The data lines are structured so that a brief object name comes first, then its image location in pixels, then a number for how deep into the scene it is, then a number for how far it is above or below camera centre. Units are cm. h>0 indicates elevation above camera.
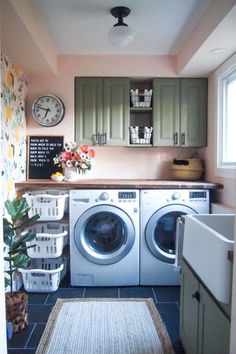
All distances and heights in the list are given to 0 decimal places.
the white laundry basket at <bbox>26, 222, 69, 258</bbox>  257 -73
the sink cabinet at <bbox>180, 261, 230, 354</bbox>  109 -70
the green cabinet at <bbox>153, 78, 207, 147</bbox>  308 +63
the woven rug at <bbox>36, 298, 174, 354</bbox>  179 -115
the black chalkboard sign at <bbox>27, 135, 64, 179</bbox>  312 +13
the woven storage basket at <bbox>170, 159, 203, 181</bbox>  303 -4
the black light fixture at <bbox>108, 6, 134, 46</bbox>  212 +102
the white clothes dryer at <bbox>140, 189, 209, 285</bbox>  263 -52
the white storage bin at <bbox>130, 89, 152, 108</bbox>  307 +75
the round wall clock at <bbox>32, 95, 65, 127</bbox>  309 +61
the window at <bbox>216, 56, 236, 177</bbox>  265 +44
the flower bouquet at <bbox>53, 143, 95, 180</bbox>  281 +6
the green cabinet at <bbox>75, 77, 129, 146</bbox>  306 +63
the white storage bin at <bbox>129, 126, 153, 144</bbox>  307 +33
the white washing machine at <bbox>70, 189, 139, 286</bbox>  261 -69
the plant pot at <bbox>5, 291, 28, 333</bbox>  195 -101
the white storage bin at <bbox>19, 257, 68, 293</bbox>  253 -103
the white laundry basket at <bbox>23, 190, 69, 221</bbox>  259 -36
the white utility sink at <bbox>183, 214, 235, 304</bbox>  103 -37
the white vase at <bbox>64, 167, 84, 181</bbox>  284 -7
